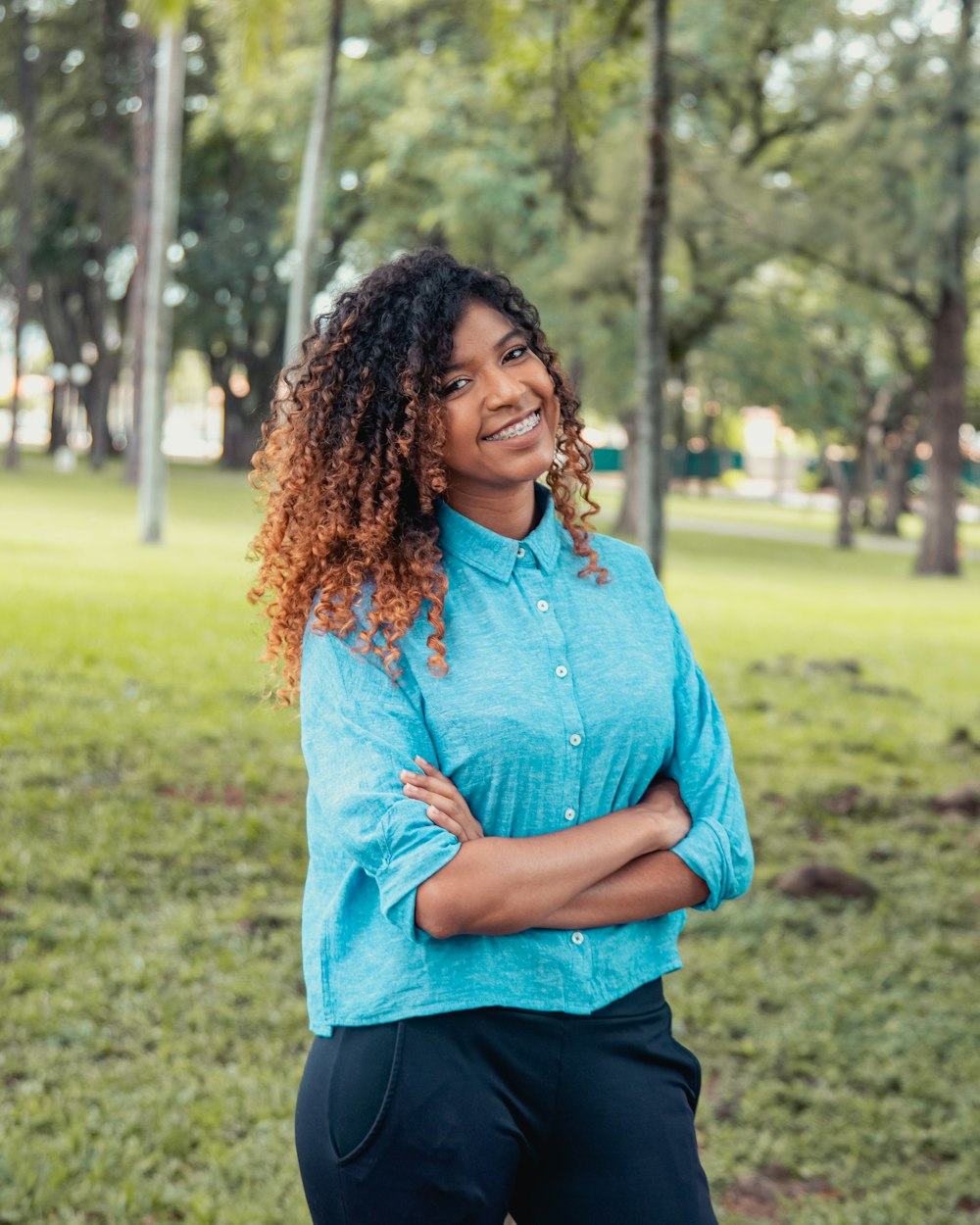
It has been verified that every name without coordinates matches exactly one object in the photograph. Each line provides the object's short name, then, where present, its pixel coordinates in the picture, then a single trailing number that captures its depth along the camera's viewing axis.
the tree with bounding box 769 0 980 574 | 20.75
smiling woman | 2.02
